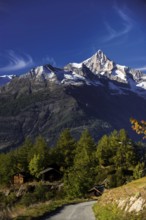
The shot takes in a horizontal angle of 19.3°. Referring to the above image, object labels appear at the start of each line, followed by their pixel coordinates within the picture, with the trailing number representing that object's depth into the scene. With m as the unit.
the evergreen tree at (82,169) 86.88
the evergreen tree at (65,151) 127.74
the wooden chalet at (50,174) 124.13
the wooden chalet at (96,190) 90.96
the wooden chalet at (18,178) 126.69
